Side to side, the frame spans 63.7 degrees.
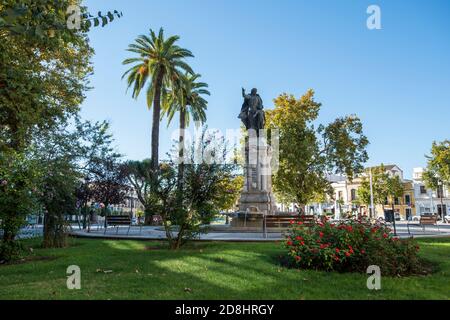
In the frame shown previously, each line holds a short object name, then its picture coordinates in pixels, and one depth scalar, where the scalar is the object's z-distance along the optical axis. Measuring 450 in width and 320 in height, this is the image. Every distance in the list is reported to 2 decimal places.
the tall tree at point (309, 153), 31.34
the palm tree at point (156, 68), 29.12
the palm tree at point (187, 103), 31.16
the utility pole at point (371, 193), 53.52
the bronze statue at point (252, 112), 19.88
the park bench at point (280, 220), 13.74
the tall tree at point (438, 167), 37.62
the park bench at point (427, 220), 17.92
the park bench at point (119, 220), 15.92
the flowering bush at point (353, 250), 6.70
